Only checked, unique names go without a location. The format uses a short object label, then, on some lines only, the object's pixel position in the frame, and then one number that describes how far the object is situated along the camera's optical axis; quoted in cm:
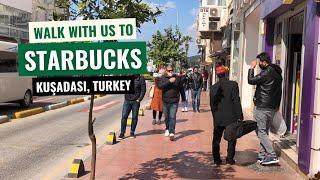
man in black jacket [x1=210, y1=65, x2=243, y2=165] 538
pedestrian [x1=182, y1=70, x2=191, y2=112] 1267
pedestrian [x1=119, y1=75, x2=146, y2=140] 747
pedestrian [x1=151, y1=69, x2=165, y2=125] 921
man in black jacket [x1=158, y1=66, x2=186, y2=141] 733
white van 1161
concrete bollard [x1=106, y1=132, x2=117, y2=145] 693
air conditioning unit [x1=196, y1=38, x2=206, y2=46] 4053
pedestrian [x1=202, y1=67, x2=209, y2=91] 2551
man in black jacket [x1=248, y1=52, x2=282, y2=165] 538
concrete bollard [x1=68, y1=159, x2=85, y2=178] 484
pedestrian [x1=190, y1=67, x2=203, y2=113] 1201
